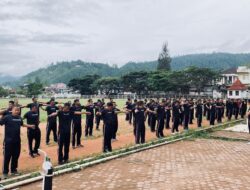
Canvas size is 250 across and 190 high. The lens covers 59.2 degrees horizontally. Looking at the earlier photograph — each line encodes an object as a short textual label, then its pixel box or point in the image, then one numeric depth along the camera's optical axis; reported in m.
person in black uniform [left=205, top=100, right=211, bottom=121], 13.53
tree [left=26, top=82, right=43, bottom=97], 50.75
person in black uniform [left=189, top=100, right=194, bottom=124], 11.93
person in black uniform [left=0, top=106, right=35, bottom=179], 5.37
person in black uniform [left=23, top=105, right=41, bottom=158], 6.74
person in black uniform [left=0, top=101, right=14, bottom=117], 5.64
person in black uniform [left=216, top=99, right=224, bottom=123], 13.48
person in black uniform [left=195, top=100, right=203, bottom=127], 12.11
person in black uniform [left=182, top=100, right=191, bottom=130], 11.13
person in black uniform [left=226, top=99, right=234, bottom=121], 15.15
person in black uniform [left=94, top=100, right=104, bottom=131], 10.43
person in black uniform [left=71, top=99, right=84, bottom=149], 7.68
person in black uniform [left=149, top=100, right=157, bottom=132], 10.73
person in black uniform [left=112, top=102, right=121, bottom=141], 7.82
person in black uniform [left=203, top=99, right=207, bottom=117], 13.96
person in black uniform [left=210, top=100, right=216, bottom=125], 12.70
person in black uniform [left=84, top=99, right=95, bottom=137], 9.33
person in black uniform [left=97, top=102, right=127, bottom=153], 6.96
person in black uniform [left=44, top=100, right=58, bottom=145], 8.14
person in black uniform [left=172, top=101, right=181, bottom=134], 10.29
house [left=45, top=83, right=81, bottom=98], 52.21
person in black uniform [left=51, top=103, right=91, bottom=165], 6.08
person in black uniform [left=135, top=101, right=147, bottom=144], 7.93
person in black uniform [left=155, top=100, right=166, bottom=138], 9.17
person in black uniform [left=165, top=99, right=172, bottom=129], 11.12
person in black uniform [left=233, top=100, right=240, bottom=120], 15.80
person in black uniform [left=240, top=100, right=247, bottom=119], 16.36
